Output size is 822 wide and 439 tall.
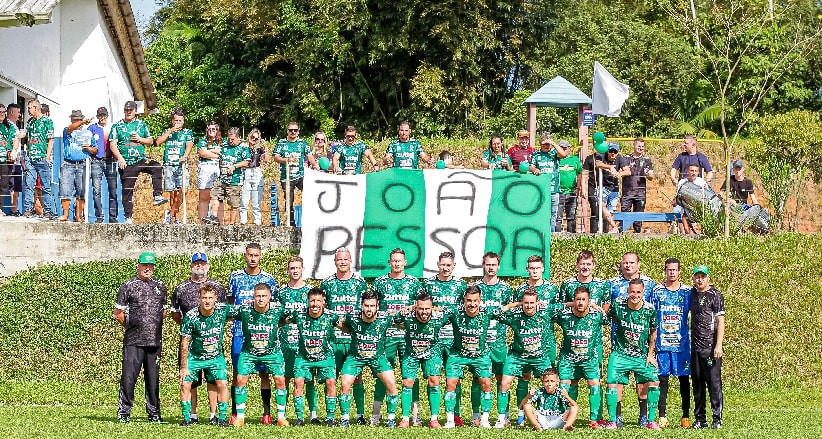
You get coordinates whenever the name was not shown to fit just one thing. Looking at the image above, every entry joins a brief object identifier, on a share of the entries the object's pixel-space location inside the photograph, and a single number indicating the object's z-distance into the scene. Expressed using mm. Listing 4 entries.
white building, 24781
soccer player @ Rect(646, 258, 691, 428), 16281
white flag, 24781
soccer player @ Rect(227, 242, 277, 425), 16141
